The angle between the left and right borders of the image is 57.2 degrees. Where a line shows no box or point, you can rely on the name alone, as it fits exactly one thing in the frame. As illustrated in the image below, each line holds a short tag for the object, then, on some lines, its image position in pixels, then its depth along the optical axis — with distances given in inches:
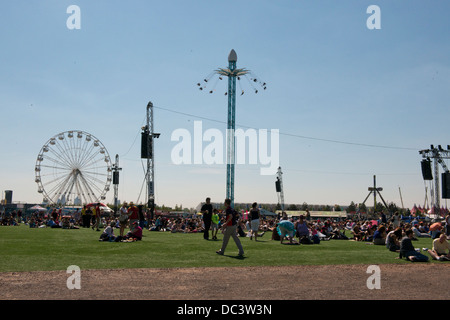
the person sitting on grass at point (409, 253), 467.7
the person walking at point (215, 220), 858.7
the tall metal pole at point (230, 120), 2107.5
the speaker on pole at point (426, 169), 1851.0
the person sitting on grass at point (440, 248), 494.7
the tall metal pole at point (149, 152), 1631.4
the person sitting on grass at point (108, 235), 669.9
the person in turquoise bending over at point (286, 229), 670.5
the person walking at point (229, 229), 491.9
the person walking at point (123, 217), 710.5
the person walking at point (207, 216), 744.3
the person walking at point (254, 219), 731.4
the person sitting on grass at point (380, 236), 678.5
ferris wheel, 2095.2
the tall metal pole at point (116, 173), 2354.8
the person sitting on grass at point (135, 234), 686.5
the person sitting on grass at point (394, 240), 570.6
